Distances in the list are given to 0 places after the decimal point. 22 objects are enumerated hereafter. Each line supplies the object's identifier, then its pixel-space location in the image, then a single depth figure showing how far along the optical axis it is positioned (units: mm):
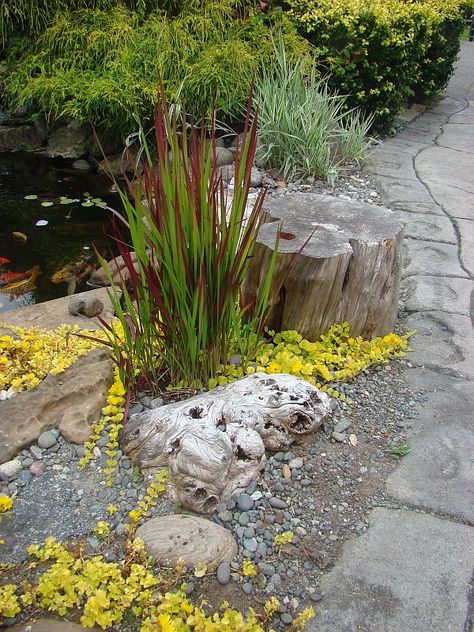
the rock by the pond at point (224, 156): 5141
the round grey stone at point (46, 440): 2029
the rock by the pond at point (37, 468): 1932
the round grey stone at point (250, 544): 1694
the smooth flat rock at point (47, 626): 1444
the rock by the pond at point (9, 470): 1918
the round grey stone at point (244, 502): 1818
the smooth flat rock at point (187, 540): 1621
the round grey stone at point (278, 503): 1832
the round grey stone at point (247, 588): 1576
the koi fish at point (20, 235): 4664
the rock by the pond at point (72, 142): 6250
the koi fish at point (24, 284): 3991
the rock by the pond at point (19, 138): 6586
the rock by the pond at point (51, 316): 3007
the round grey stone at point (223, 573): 1589
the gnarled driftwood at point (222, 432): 1792
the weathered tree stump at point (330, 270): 2424
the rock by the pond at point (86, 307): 3074
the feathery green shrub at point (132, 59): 5395
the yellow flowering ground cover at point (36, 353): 2361
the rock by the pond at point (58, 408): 2033
